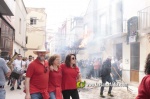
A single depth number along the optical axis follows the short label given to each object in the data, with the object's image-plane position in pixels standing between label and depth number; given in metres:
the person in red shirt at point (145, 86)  1.76
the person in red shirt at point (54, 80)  3.82
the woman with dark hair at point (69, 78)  4.12
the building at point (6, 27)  8.04
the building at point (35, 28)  28.53
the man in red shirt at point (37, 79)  3.45
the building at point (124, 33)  10.29
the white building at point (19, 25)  15.07
